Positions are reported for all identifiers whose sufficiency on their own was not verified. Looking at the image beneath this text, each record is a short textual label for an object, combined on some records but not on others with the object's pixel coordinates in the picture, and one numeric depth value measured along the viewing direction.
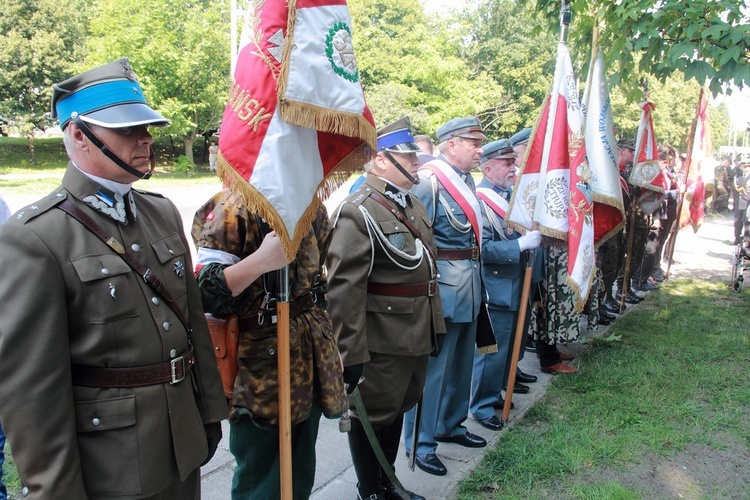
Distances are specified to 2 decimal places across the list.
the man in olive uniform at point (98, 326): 1.60
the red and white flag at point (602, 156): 5.01
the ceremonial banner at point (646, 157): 7.57
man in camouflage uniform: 2.21
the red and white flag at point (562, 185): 4.45
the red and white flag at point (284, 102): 2.10
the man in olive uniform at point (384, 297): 3.05
